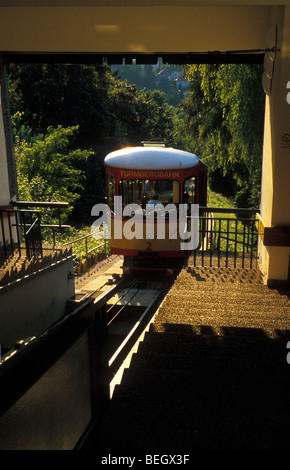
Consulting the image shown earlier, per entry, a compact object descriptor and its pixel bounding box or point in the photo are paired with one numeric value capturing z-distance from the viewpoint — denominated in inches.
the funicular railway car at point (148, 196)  421.4
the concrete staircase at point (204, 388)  94.9
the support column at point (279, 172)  250.2
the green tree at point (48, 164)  913.5
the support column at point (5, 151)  343.0
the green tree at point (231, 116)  500.1
